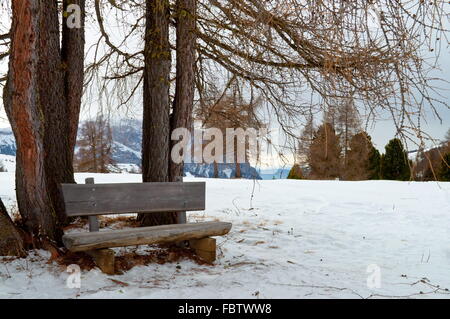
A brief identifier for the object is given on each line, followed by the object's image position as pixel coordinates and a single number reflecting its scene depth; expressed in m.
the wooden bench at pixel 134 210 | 3.92
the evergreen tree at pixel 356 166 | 21.73
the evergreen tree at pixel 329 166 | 20.52
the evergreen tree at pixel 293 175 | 20.58
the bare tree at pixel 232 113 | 6.66
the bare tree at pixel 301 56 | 2.98
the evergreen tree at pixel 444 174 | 26.44
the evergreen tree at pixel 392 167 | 24.55
